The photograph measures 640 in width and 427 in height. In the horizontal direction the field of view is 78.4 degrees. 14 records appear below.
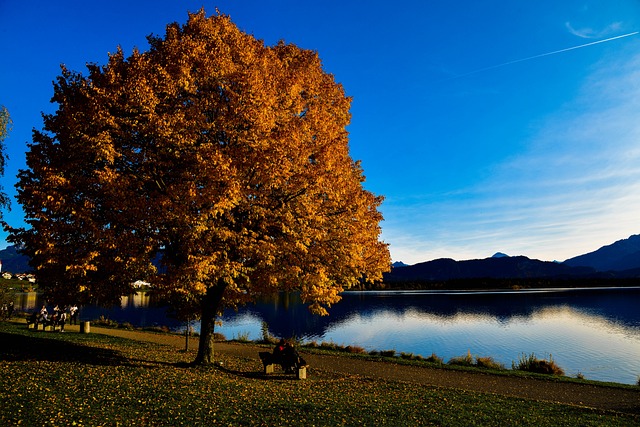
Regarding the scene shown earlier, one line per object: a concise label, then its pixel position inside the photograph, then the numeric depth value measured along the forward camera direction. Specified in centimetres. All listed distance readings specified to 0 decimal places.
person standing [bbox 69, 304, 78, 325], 3787
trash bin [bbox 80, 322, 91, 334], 3231
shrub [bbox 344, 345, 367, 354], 2967
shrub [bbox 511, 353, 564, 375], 2448
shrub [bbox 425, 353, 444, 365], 2629
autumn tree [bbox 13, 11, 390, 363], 1443
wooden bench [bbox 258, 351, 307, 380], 1877
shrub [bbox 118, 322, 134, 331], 4078
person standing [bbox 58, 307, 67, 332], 3144
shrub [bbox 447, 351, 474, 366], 2614
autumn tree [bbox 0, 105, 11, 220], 2344
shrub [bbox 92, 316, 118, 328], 4215
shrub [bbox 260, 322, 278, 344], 3247
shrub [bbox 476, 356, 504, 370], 2546
